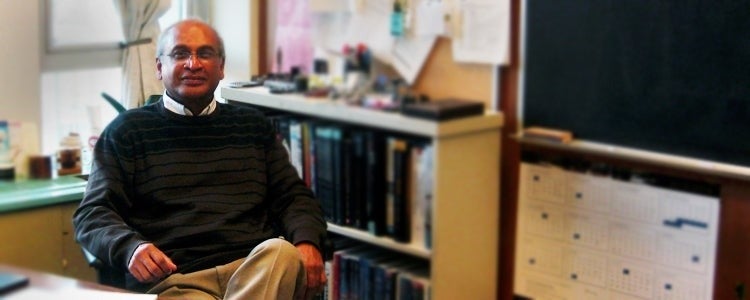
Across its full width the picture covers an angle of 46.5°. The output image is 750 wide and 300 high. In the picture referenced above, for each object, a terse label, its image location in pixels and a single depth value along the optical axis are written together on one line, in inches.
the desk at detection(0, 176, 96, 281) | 81.1
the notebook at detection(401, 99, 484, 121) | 70.1
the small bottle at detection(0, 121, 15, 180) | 84.3
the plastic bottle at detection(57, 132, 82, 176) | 88.9
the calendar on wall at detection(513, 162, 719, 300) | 68.6
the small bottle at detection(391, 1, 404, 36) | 76.3
